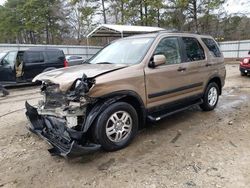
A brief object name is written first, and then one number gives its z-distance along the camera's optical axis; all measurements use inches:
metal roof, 593.8
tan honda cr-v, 106.7
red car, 338.6
